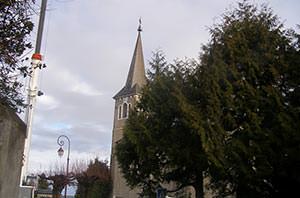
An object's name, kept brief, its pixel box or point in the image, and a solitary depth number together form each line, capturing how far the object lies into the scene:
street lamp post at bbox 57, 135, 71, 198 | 31.23
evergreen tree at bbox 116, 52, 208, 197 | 22.34
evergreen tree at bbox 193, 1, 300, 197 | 18.08
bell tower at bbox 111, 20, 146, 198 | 58.71
